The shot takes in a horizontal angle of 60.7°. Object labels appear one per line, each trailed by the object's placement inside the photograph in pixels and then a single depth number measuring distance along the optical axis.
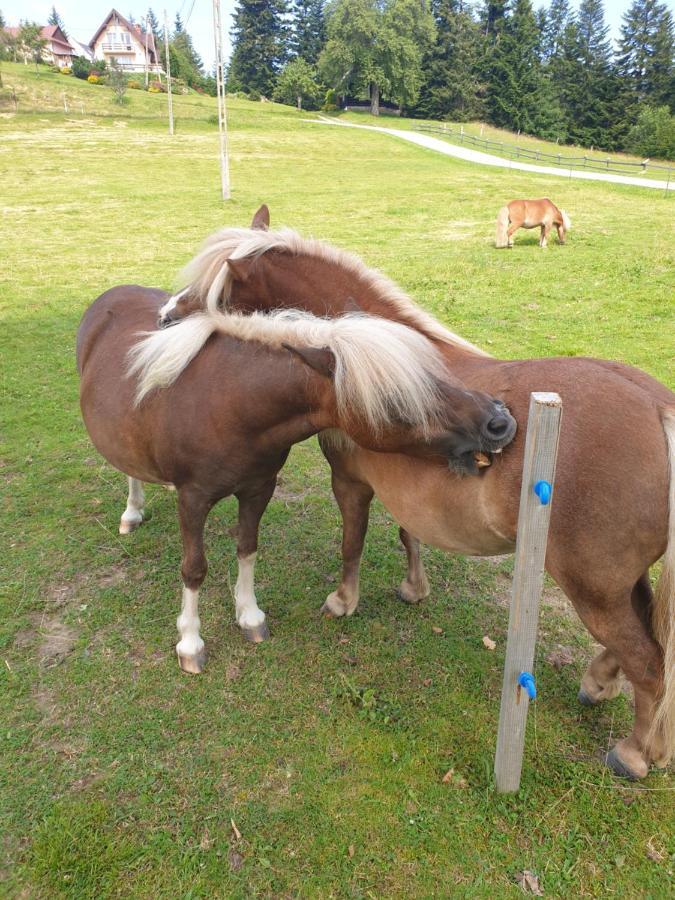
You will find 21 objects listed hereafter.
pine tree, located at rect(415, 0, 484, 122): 57.59
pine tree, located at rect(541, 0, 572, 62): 72.38
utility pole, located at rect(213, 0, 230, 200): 14.99
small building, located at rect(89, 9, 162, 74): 75.88
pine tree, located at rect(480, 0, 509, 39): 66.06
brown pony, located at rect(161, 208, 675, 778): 2.17
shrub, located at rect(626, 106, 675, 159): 43.84
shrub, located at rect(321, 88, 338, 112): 58.70
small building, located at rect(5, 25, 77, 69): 71.88
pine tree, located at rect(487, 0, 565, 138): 53.88
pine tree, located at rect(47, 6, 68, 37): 109.19
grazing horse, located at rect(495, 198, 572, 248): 12.84
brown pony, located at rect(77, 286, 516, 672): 2.30
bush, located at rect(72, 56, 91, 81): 55.59
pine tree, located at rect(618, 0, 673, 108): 52.81
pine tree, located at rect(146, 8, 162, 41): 90.34
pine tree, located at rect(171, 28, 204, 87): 61.59
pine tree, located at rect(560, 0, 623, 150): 53.06
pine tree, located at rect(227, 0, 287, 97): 65.56
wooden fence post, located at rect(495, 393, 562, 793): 2.01
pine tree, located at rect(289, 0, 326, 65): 70.44
